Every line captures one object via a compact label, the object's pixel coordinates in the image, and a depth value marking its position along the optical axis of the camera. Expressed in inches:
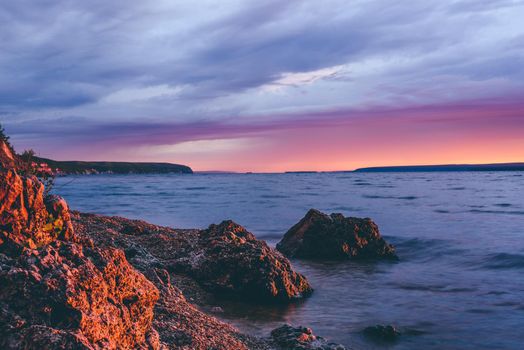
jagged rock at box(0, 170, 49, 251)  177.6
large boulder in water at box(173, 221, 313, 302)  373.7
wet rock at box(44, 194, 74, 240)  198.8
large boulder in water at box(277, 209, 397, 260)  586.6
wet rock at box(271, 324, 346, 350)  258.7
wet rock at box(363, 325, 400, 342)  315.9
